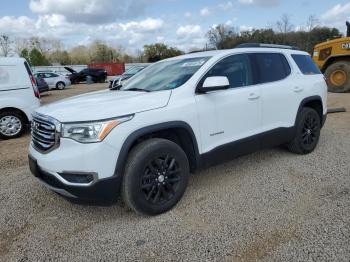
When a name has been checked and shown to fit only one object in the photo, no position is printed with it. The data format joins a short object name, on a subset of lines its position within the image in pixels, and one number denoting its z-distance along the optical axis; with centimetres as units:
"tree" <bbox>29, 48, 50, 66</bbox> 5916
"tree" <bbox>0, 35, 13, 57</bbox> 6358
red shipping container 4809
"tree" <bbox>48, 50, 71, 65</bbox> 7775
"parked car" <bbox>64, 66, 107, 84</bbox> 3222
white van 727
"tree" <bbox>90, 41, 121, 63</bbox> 8093
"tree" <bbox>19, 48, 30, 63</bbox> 6051
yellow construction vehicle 1234
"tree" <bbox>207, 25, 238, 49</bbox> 6875
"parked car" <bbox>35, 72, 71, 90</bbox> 2398
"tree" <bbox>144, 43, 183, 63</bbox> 6881
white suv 298
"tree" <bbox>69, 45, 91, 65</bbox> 8129
